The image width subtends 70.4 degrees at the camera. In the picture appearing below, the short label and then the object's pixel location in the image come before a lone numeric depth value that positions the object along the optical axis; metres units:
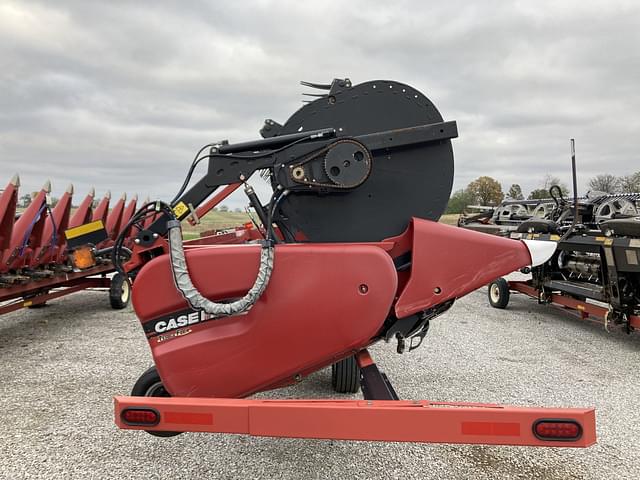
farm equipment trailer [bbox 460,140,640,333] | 5.45
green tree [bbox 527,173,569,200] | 18.53
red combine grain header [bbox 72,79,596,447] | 2.14
